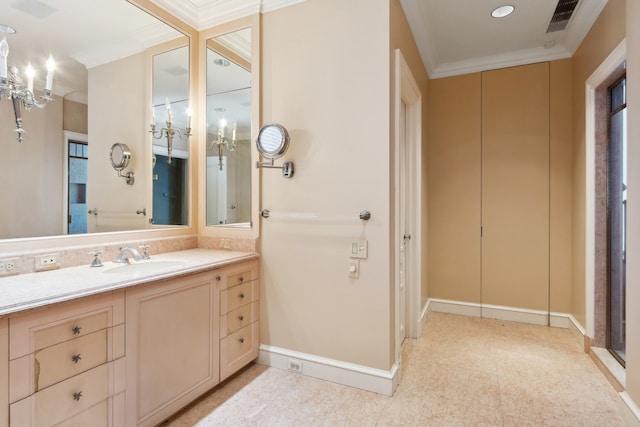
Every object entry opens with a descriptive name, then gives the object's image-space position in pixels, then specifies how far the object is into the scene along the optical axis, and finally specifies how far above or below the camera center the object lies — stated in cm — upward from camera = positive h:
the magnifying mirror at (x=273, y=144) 230 +50
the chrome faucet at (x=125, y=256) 208 -28
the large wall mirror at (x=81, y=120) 181 +60
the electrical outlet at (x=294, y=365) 240 -115
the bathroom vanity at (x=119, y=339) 125 -62
